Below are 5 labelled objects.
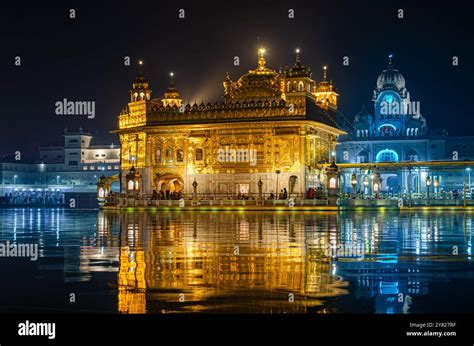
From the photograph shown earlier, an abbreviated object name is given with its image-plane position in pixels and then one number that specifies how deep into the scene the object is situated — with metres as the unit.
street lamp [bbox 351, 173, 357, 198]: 58.59
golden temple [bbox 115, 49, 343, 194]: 58.22
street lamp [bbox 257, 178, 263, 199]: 56.78
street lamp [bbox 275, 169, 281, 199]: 57.13
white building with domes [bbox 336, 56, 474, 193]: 104.56
